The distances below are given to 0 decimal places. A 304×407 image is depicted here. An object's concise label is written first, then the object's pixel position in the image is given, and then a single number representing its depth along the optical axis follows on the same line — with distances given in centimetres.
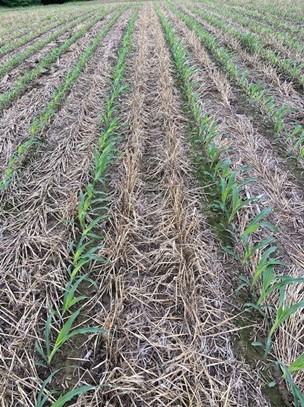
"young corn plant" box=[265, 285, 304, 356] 139
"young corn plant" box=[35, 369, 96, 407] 114
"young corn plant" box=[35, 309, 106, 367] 136
